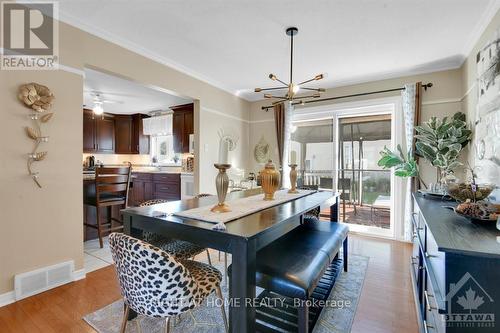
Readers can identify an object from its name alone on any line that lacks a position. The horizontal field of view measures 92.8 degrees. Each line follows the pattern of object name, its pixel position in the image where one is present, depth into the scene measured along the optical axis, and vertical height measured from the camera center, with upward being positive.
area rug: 1.70 -1.17
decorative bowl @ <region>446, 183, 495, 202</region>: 1.49 -0.17
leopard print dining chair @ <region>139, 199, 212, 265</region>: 1.92 -0.68
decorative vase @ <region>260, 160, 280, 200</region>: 2.00 -0.12
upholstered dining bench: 1.36 -0.64
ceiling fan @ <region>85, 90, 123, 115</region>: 4.38 +1.28
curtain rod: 3.41 +1.16
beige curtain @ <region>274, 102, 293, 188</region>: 4.51 +0.60
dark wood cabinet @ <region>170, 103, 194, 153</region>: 5.07 +0.85
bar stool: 3.07 -0.38
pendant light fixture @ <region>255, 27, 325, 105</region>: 2.45 +0.82
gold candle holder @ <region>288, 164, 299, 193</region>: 2.47 -0.14
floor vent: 2.00 -1.02
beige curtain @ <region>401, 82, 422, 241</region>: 3.42 +0.66
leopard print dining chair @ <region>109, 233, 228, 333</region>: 1.11 -0.57
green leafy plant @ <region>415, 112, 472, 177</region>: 2.74 +0.30
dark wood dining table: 1.16 -0.37
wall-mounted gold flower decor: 2.02 +0.48
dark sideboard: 0.90 -0.46
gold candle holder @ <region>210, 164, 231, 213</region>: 1.56 -0.14
